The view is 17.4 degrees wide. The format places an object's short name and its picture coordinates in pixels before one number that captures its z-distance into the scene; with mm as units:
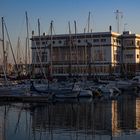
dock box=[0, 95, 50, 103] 58719
